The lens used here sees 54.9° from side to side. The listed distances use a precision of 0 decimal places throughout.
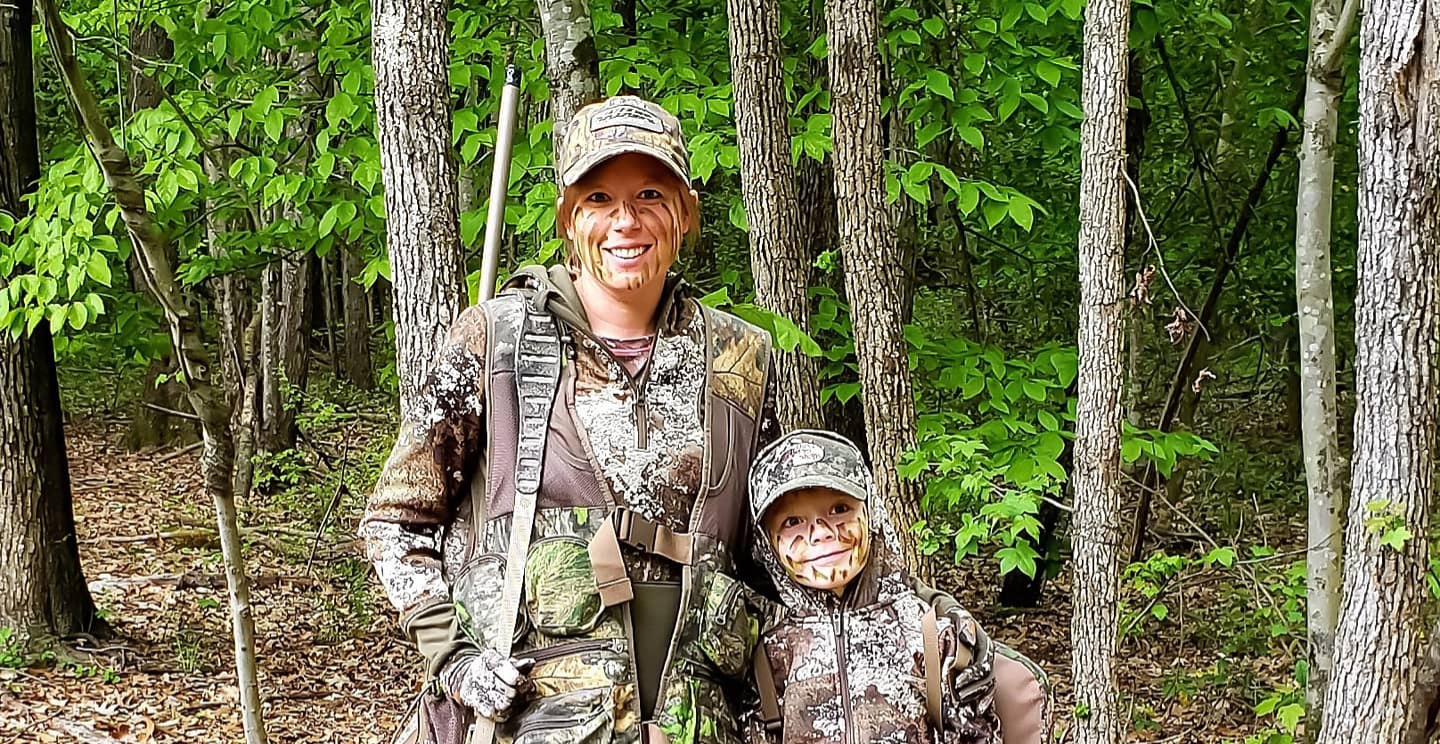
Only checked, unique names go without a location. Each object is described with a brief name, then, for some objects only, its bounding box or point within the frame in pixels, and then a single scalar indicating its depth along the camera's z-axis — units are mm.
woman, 2207
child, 2361
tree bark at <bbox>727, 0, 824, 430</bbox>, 5859
